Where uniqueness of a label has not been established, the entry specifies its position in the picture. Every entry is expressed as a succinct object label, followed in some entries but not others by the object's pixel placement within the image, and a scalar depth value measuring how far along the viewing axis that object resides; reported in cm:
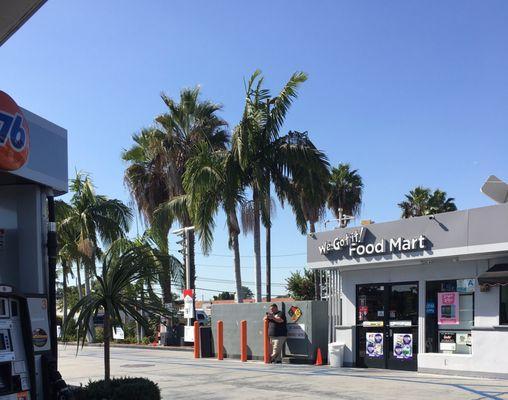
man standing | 1786
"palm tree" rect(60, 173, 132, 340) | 2998
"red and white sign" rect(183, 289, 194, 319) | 2500
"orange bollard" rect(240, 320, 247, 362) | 1892
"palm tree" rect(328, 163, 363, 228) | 4147
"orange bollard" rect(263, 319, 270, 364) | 1789
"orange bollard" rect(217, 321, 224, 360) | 1988
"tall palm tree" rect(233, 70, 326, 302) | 2128
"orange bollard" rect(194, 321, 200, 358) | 2061
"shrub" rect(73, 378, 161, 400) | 702
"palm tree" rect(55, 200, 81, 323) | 2533
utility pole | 2549
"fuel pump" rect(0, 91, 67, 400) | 570
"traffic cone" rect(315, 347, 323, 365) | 1731
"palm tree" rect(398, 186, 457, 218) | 4269
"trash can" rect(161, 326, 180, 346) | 2693
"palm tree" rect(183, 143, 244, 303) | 2139
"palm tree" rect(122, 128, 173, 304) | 3108
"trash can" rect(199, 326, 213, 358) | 2089
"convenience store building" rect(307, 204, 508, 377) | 1368
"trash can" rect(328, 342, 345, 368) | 1680
